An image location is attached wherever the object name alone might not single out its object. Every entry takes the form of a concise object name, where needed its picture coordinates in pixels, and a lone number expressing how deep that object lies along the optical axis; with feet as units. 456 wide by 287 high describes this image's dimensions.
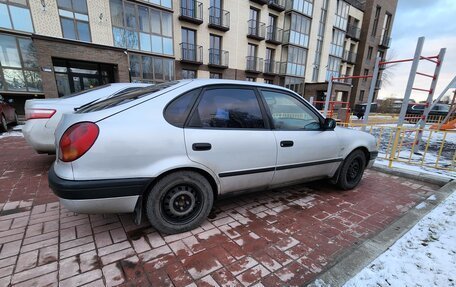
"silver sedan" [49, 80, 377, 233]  5.80
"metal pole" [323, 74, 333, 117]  25.00
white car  11.76
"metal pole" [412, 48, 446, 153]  17.79
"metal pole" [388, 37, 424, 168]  16.87
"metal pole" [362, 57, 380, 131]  20.02
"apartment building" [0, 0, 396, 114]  35.78
